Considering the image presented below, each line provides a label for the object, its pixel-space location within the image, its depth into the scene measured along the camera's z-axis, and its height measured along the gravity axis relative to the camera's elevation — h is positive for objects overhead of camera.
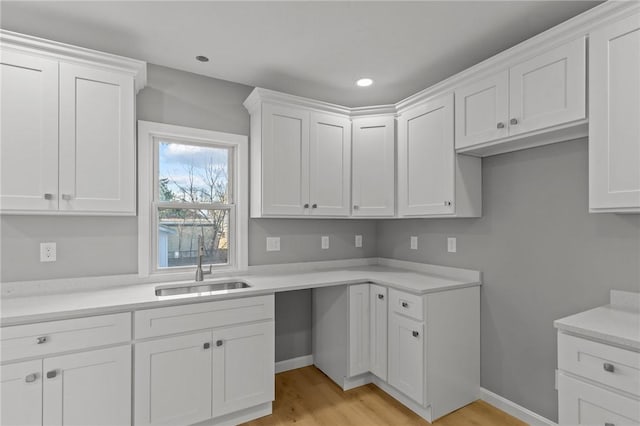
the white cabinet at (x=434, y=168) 2.41 +0.36
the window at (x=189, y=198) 2.47 +0.13
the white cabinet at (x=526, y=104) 1.71 +0.66
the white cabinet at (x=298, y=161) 2.62 +0.45
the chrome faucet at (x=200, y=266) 2.47 -0.41
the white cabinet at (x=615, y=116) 1.49 +0.47
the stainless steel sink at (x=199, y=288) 2.37 -0.58
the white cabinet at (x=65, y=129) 1.82 +0.52
